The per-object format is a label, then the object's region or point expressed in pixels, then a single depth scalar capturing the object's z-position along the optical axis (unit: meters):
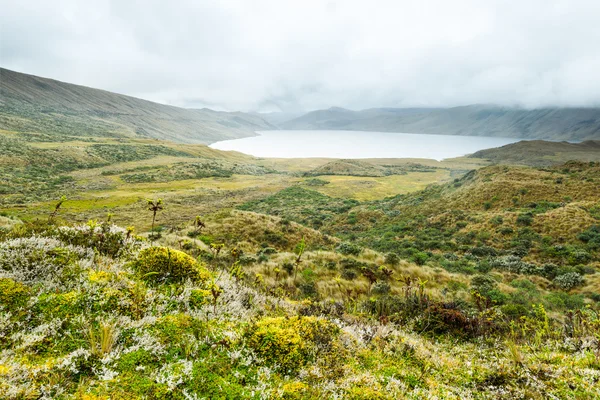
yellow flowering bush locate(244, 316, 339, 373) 3.72
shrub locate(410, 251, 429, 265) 20.33
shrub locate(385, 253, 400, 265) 16.00
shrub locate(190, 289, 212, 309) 4.53
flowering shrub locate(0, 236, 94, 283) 4.11
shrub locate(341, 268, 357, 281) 12.59
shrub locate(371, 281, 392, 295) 10.37
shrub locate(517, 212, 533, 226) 26.41
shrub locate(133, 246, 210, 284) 5.03
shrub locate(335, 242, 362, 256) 18.11
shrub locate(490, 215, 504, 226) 28.16
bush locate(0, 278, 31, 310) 3.52
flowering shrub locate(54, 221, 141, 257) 5.60
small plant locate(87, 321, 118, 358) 3.08
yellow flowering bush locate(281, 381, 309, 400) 3.10
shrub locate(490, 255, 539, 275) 17.70
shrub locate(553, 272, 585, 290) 14.92
